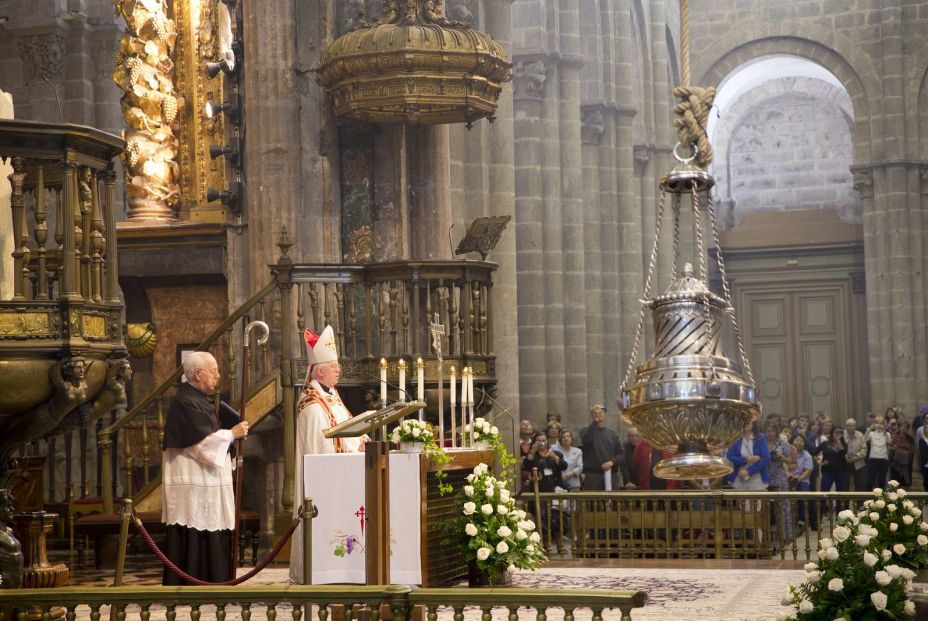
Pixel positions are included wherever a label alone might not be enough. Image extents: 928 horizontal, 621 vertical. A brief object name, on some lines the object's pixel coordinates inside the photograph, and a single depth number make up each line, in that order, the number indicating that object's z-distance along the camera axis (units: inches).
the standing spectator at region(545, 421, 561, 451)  669.9
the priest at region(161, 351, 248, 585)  374.9
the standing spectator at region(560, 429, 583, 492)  653.9
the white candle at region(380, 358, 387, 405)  359.8
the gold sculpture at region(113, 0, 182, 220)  593.3
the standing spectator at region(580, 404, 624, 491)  665.6
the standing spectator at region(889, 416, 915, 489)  798.5
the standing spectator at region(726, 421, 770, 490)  641.6
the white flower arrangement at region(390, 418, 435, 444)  366.0
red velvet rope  306.3
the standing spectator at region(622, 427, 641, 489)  689.6
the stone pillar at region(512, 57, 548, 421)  794.2
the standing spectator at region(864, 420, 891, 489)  783.1
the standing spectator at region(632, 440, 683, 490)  660.1
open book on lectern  333.7
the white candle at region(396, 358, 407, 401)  367.7
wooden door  1178.0
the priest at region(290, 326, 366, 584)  407.5
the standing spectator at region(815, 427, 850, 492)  771.4
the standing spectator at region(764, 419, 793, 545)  698.2
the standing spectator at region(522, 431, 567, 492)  629.9
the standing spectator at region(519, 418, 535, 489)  642.2
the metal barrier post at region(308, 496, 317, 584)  292.0
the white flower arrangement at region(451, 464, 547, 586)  375.2
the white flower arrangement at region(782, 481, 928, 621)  233.6
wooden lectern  342.6
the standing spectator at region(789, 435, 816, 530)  733.3
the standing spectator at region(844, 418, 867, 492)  804.0
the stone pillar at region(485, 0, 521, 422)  679.1
